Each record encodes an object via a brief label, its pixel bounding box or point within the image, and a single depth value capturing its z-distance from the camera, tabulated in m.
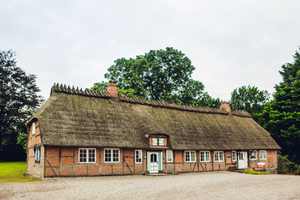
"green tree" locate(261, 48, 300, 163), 33.00
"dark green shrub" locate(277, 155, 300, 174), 32.28
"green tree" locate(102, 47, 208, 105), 39.16
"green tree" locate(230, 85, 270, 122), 47.22
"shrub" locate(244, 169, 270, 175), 24.04
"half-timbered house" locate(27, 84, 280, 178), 18.47
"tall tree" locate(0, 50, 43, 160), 33.41
